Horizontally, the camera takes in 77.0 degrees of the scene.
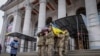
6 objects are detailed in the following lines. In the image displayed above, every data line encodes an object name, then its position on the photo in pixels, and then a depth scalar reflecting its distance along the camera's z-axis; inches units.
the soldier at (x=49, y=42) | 158.0
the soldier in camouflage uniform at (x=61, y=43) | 162.3
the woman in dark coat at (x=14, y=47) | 162.8
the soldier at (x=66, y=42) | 166.6
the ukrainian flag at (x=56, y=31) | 170.3
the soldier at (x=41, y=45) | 166.4
